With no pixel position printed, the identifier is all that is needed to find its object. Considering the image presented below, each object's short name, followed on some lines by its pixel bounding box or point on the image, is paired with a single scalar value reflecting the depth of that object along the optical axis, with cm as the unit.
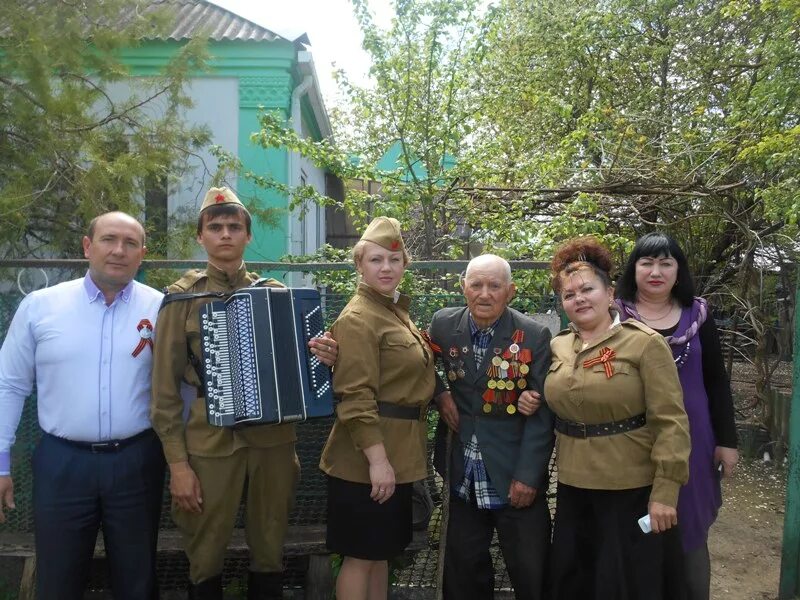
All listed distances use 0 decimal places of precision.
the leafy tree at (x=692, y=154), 596
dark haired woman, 291
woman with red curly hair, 262
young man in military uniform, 273
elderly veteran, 289
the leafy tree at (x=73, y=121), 452
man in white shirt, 273
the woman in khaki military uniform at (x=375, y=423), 273
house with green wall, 804
